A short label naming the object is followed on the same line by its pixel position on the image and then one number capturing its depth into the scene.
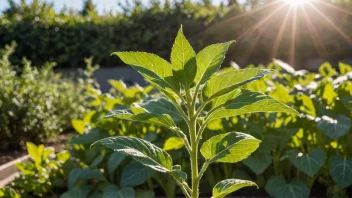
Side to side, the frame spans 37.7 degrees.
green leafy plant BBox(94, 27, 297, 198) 1.29
